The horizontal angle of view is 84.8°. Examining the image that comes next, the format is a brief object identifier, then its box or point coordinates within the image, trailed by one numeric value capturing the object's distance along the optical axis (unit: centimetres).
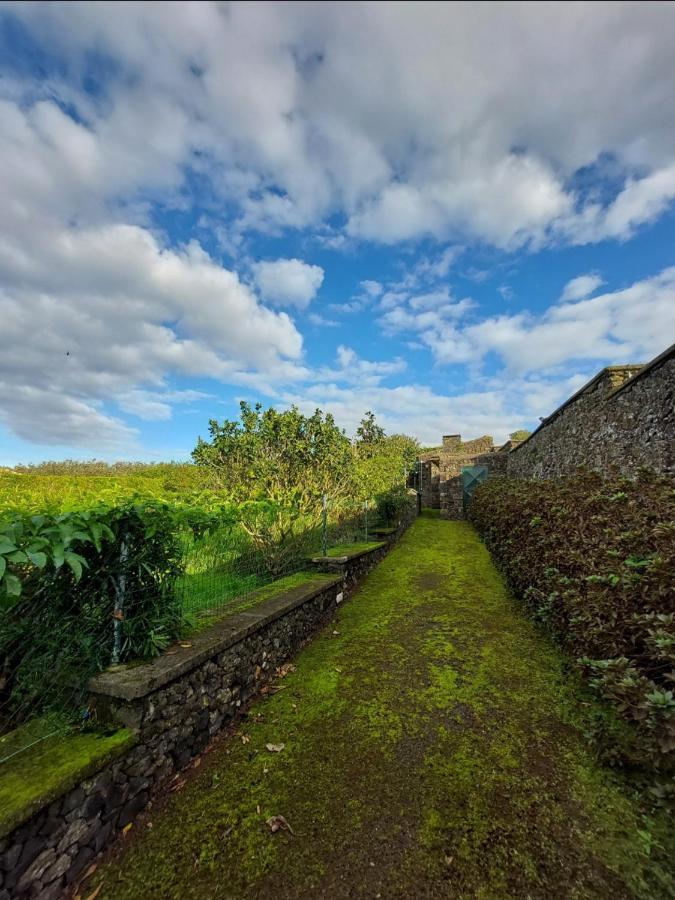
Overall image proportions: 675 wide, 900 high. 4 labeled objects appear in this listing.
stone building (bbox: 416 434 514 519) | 1908
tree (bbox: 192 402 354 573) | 656
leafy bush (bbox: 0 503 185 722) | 223
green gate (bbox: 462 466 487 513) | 1881
